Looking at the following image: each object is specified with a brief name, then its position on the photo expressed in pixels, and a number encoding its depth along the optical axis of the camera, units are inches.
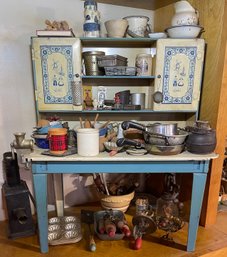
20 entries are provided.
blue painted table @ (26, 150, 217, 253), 48.3
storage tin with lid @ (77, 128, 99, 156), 48.3
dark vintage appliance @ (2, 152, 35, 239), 57.7
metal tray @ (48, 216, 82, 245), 58.0
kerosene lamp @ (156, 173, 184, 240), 58.6
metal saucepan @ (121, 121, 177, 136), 54.5
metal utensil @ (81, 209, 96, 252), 66.5
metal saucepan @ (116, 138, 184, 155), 49.1
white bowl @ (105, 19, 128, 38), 58.8
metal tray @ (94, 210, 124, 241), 58.1
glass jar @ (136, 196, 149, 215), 64.0
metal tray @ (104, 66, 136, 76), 61.1
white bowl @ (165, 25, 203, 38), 56.4
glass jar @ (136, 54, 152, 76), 62.0
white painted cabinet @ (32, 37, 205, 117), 57.1
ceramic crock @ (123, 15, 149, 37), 60.7
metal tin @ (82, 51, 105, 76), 62.1
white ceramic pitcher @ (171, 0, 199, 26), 56.3
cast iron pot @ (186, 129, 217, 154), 49.4
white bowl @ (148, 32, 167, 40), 59.9
